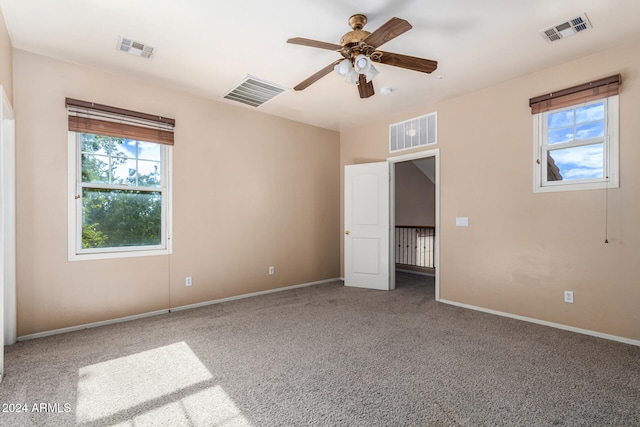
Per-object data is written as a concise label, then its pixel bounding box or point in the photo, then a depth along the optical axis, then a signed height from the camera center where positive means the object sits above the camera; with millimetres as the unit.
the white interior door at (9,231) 2773 -145
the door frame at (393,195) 4305 +271
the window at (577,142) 2959 +720
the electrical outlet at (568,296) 3182 -872
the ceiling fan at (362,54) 2299 +1267
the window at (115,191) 3229 +261
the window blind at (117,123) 3188 +1022
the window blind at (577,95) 2910 +1180
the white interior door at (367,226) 4922 -212
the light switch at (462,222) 4031 -122
